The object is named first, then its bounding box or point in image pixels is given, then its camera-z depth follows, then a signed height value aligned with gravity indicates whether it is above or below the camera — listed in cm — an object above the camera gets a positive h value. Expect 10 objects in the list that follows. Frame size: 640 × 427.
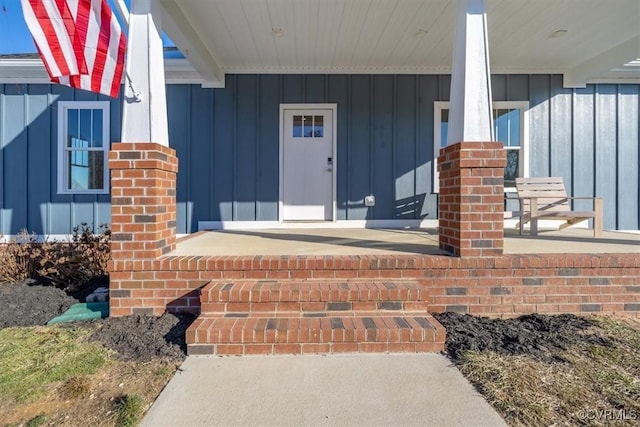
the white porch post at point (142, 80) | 292 +107
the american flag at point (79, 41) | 263 +133
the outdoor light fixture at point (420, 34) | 432 +218
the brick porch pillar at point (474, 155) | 287 +46
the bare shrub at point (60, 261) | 374 -54
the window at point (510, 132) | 567 +128
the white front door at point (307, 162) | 573 +78
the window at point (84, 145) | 553 +102
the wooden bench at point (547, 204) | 416 +10
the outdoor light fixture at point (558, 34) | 437 +220
